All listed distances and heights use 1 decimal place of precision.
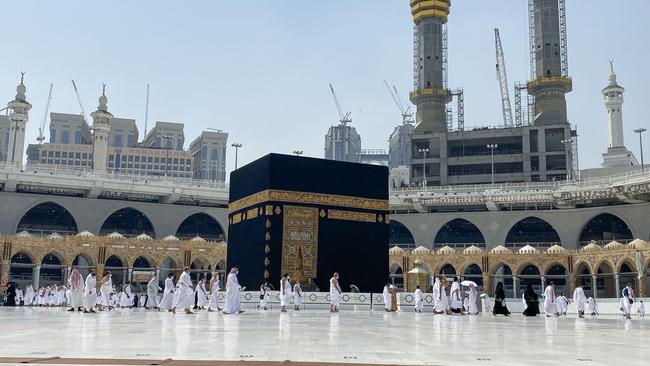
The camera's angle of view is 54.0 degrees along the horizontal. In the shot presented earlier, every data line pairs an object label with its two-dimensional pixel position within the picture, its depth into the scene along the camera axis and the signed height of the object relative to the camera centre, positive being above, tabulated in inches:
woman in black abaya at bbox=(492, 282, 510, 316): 860.6 -39.7
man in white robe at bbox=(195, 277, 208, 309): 874.1 -36.8
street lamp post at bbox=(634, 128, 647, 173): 2192.4 +497.2
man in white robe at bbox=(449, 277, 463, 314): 914.7 -34.8
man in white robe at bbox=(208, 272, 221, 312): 843.4 -31.9
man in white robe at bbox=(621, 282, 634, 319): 926.4 -34.3
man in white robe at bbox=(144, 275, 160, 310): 1040.7 -42.7
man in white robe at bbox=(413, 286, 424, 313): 986.1 -43.5
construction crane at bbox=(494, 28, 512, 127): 4104.3 +1284.4
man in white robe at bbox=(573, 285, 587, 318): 1012.5 -37.5
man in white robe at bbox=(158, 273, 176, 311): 880.9 -35.9
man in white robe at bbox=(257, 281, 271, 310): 929.5 -35.5
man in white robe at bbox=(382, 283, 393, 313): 946.1 -37.2
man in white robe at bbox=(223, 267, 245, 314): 760.6 -27.0
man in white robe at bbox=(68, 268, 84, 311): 797.9 -27.6
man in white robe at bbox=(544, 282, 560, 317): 917.4 -36.9
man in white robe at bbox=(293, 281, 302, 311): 914.1 -35.5
